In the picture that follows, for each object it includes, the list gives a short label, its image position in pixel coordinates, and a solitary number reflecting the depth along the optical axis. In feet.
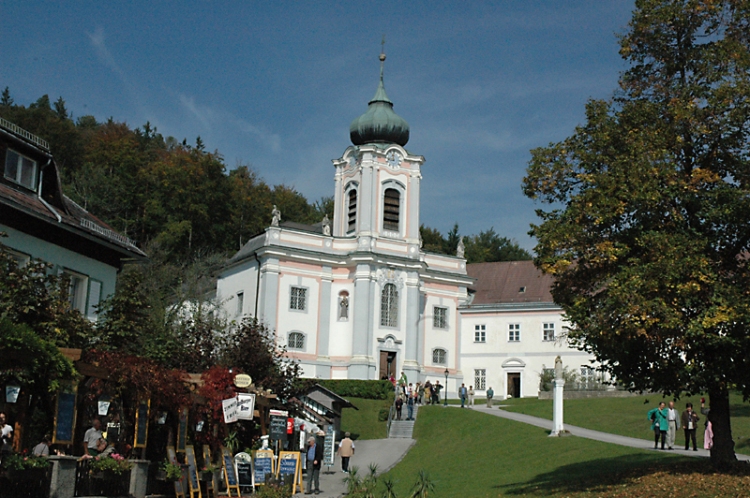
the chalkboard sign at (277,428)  84.48
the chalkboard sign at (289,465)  77.66
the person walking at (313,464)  81.35
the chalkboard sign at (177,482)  61.82
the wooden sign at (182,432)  66.46
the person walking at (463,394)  159.43
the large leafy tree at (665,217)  57.62
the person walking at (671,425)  93.71
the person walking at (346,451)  98.73
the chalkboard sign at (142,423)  60.23
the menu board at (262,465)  73.92
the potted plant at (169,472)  61.57
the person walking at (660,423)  89.97
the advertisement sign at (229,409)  71.00
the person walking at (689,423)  91.81
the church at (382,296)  184.75
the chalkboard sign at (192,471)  64.28
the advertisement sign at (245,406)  72.28
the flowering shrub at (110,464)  53.72
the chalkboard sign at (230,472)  70.08
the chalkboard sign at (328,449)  109.40
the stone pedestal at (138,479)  57.36
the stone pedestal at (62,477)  49.44
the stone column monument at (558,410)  106.52
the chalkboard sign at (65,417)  53.10
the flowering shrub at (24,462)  46.78
